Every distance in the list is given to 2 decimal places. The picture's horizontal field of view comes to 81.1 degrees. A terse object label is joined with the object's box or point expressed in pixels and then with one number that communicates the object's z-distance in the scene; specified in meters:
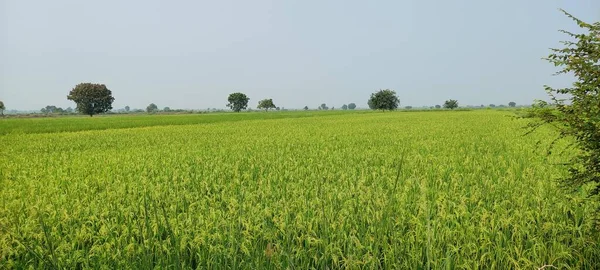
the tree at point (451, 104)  174.38
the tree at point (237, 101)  174.62
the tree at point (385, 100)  133.12
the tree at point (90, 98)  109.62
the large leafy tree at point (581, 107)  3.22
